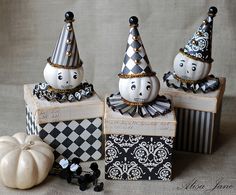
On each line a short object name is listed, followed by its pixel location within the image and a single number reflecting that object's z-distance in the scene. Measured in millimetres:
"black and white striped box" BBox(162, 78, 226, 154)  1575
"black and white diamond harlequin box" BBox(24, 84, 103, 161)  1504
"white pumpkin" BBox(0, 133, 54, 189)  1410
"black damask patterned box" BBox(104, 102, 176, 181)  1443
